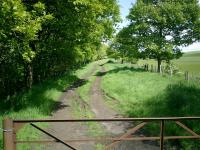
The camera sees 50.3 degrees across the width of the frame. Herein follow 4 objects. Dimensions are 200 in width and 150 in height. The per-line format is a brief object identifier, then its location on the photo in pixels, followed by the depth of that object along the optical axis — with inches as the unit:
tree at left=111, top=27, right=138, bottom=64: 1111.1
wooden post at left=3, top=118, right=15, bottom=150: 162.1
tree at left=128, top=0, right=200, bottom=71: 1049.9
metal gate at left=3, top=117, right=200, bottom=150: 162.2
